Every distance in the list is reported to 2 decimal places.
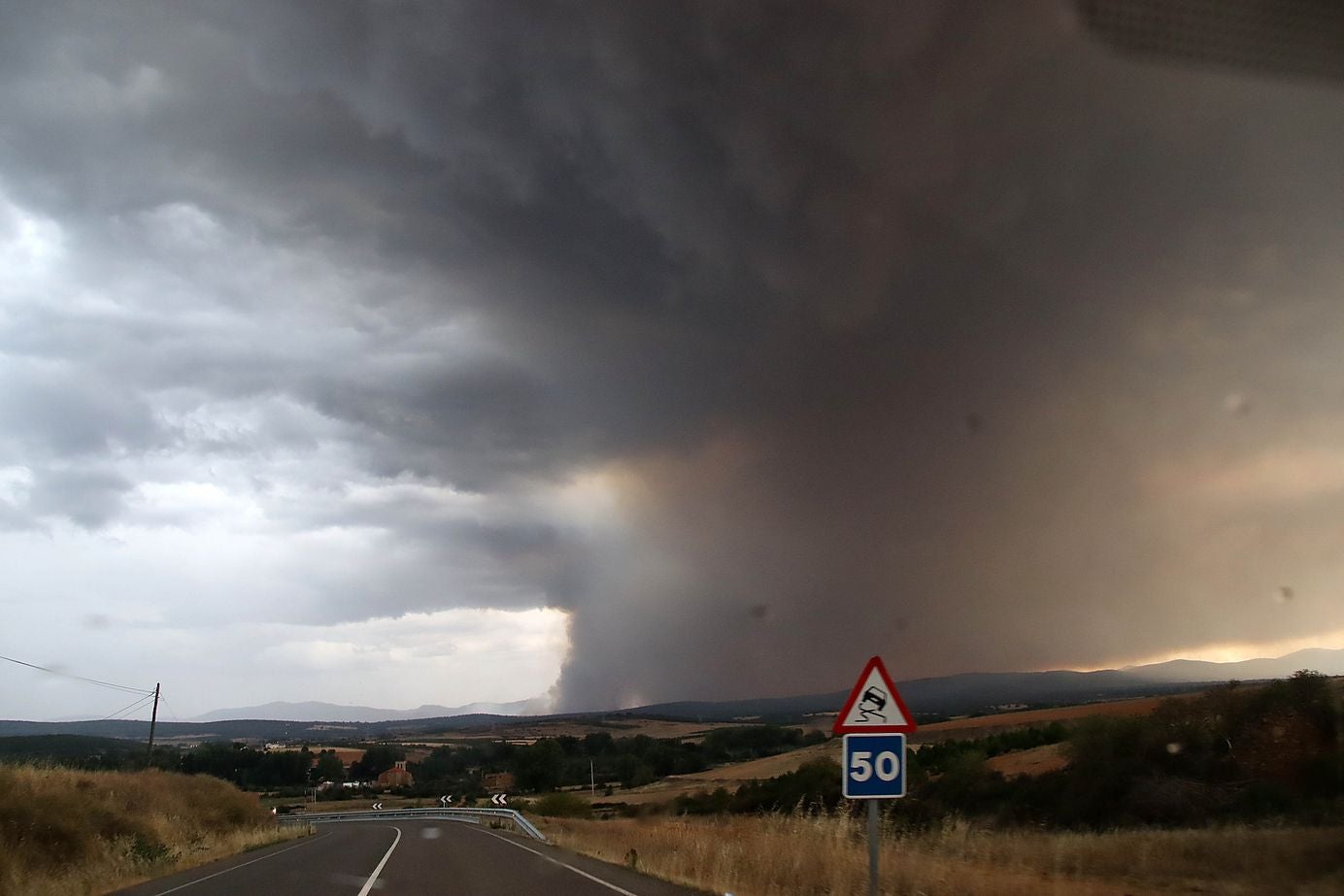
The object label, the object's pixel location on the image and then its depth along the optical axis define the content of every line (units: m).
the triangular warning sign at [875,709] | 9.88
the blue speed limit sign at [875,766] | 9.88
